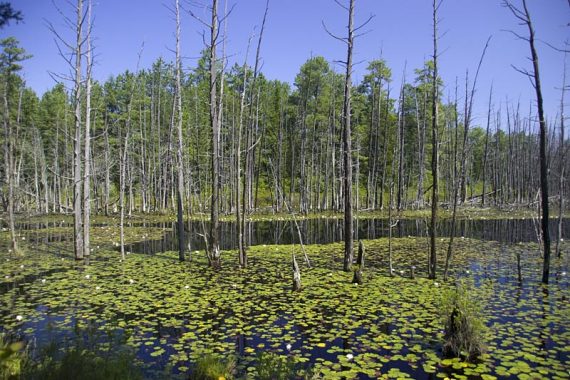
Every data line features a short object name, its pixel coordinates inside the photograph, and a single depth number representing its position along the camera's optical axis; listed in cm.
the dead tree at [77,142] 1288
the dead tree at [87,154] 1345
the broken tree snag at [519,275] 1034
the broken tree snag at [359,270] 1023
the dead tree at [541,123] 949
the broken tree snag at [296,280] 954
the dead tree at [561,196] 1253
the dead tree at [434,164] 931
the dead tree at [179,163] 1228
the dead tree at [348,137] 1132
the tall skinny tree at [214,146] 1221
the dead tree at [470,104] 907
